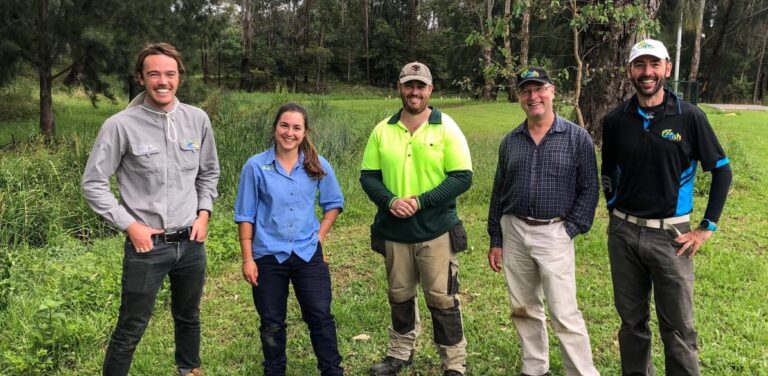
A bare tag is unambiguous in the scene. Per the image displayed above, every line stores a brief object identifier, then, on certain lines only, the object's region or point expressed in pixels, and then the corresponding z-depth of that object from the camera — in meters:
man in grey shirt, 2.63
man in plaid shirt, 2.82
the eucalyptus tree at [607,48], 5.43
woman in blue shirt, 2.92
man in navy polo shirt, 2.61
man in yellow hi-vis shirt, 2.99
